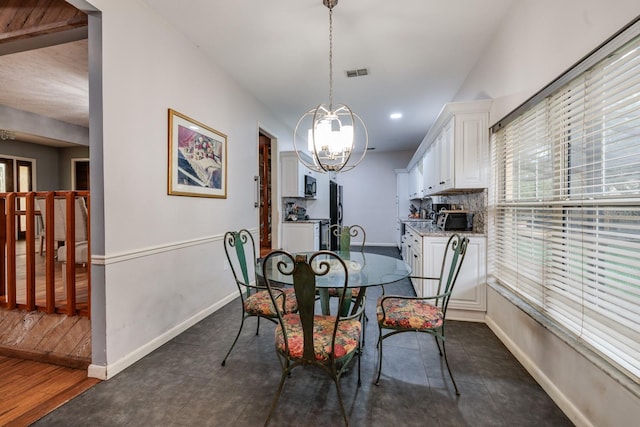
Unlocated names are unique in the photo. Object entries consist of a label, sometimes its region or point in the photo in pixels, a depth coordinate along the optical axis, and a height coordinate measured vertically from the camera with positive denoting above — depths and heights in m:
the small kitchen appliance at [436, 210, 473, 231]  3.29 -0.12
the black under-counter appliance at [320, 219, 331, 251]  6.00 -0.49
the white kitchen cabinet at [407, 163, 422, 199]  5.84 +0.65
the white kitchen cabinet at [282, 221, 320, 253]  5.32 -0.47
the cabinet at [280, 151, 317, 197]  5.27 +0.68
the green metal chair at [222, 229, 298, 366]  2.07 -0.68
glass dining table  1.76 -0.43
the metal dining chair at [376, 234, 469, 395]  1.83 -0.69
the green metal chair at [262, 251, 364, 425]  1.35 -0.69
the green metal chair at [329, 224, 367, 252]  2.89 -0.30
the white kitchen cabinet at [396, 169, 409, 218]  7.52 +0.47
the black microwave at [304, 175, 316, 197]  5.66 +0.51
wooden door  5.78 +0.44
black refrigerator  7.02 +0.12
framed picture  2.56 +0.52
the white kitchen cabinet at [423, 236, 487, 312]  2.84 -0.61
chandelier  2.39 +0.59
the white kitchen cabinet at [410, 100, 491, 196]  2.87 +0.68
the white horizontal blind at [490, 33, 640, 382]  1.26 +0.02
